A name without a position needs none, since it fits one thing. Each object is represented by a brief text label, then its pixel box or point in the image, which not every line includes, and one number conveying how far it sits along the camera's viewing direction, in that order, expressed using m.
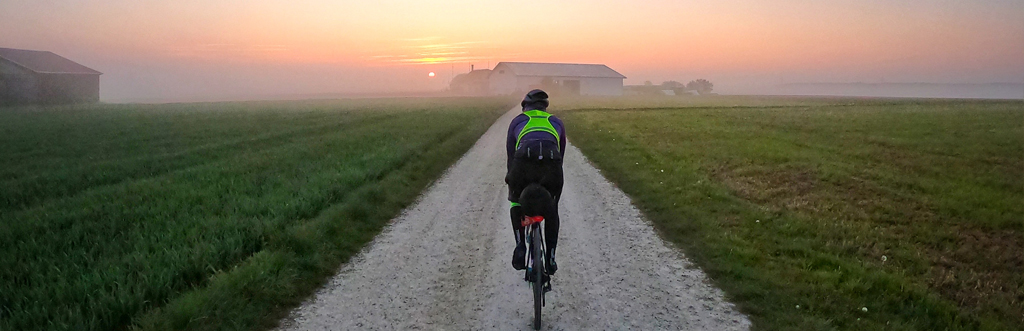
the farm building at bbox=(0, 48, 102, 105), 44.43
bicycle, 5.12
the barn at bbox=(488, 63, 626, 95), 101.50
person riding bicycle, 5.09
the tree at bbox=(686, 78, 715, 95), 140.25
